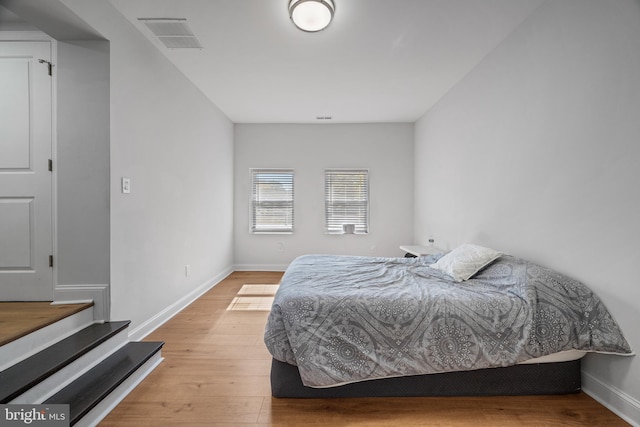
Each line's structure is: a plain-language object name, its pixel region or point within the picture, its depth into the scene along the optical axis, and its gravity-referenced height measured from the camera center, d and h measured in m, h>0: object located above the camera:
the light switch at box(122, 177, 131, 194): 2.41 +0.18
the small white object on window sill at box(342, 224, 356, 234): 5.30 -0.35
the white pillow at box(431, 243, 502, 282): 2.36 -0.43
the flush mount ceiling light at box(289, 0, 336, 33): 2.16 +1.53
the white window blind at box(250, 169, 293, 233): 5.42 +0.21
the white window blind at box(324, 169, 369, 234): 5.41 +0.21
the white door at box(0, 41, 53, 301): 2.28 +0.26
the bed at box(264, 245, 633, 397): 1.73 -0.78
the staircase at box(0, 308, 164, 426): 1.55 -1.03
